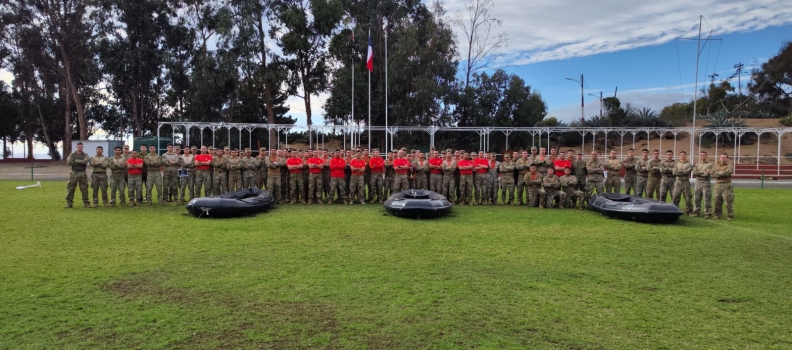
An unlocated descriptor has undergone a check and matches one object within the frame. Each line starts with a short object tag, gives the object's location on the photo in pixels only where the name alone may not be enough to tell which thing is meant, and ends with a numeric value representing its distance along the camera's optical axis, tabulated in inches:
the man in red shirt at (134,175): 562.9
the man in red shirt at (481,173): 608.7
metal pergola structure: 1085.8
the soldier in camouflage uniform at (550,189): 580.7
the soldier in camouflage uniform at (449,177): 608.1
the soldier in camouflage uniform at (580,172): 612.4
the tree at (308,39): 1553.9
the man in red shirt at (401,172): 605.0
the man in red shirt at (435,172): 615.2
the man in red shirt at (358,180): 594.5
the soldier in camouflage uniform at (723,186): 499.5
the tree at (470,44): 1692.9
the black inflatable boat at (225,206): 466.9
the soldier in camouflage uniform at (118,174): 553.0
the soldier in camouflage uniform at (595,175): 586.2
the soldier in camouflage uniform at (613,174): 582.6
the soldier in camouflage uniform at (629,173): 585.0
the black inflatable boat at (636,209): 457.7
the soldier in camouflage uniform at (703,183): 510.6
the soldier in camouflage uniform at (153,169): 577.0
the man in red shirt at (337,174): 597.3
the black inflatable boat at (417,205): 478.3
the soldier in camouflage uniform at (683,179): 523.5
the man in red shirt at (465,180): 605.6
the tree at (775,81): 2211.5
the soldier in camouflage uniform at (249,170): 612.7
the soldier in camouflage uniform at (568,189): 582.2
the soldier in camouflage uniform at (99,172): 547.5
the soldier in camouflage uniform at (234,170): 601.6
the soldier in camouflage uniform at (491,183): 614.5
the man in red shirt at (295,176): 593.3
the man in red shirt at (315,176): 597.9
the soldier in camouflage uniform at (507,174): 605.9
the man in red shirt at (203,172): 594.2
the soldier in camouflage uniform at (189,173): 598.6
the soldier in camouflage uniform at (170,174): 590.6
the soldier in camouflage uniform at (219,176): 602.0
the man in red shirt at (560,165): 601.9
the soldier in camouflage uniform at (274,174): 597.9
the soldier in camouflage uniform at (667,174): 542.9
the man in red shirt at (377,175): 606.9
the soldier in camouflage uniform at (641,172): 567.8
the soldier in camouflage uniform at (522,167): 605.6
